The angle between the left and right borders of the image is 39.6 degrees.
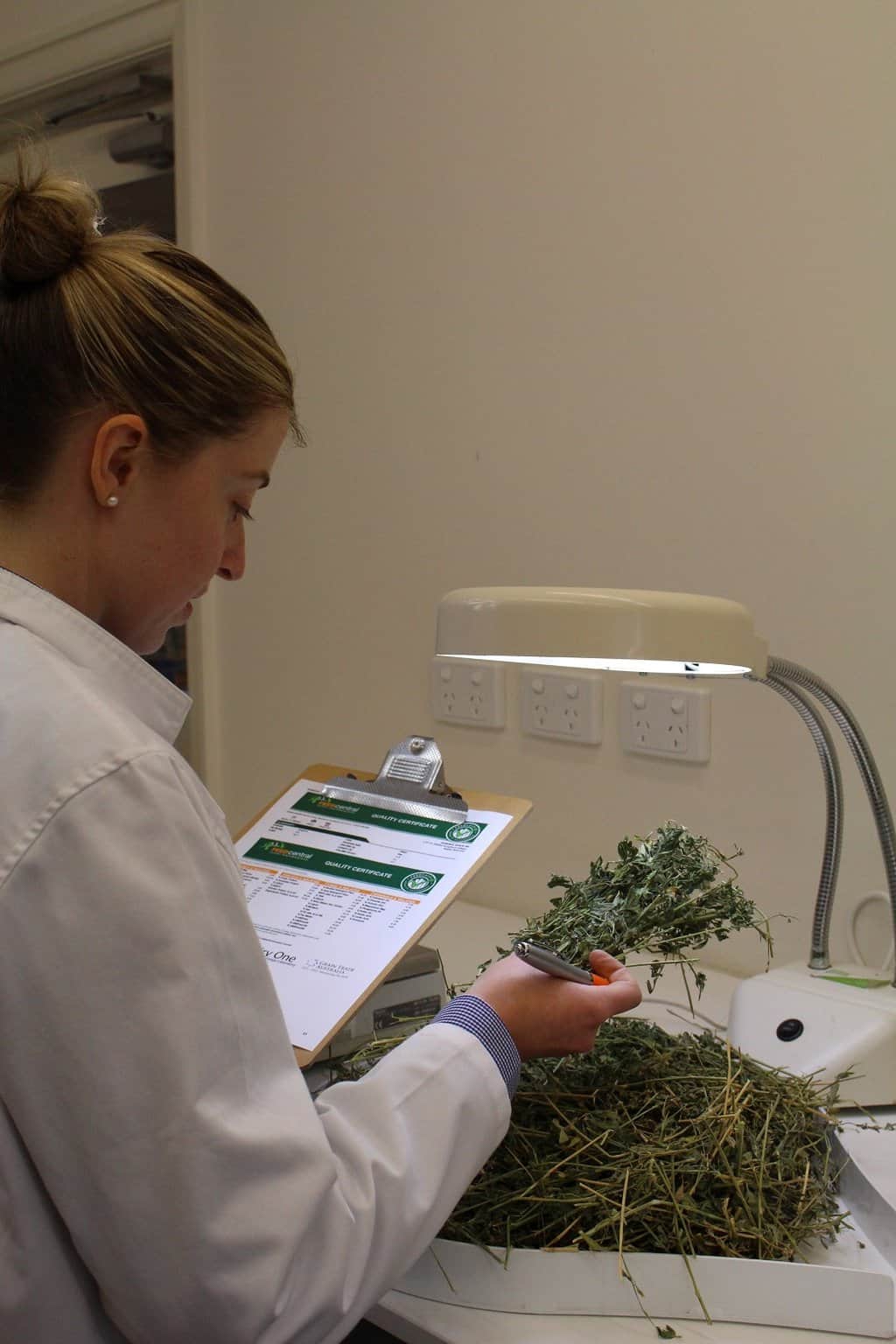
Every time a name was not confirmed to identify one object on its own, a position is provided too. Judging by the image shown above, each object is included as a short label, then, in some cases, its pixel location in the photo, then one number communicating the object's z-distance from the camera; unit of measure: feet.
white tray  2.79
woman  2.16
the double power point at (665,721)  5.38
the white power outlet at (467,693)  6.14
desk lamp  3.02
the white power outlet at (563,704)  5.73
